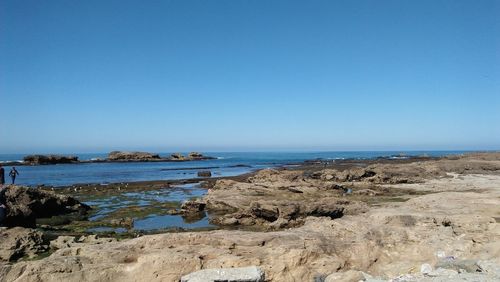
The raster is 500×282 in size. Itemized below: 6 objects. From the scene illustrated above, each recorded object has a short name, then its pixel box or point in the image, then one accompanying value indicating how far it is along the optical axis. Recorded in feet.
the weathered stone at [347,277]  27.17
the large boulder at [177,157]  403.83
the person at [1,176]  69.26
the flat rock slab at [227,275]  26.86
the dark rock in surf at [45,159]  321.73
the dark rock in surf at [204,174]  183.85
